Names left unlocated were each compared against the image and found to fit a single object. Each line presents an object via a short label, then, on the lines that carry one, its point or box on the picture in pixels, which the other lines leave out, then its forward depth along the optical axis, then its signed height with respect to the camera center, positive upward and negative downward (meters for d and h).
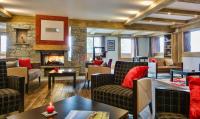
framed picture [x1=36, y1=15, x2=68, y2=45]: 5.69 +1.15
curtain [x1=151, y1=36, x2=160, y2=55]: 10.12 +0.94
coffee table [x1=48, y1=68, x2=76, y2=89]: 4.10 -0.49
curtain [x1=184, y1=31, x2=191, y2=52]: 7.05 +0.80
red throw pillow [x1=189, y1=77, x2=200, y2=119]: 1.27 -0.38
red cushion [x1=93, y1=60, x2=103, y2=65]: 4.94 -0.18
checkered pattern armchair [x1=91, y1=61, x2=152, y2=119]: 1.91 -0.52
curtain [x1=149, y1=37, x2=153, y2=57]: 10.63 +0.80
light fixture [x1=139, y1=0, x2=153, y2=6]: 4.10 +1.65
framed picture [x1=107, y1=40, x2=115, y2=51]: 10.19 +0.89
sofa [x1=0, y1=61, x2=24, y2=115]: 1.99 -0.53
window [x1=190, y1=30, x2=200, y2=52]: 6.67 +0.77
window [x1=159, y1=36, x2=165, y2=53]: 9.65 +0.96
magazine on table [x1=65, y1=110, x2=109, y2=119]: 1.30 -0.56
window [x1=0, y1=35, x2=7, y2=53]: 8.70 +0.91
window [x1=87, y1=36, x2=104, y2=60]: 9.96 +0.96
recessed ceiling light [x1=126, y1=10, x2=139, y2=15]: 5.03 +1.67
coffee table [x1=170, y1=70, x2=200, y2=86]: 4.03 -0.48
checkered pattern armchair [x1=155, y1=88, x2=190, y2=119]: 1.42 -0.50
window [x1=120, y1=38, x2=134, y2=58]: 10.60 +0.69
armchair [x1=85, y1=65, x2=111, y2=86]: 4.22 -0.39
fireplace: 6.20 -0.03
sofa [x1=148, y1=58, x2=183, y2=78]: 5.85 -0.39
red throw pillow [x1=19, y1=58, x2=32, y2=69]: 4.52 -0.18
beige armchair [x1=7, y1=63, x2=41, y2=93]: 3.65 -0.40
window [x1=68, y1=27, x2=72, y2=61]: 6.34 +0.49
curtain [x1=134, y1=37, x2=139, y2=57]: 10.63 +0.91
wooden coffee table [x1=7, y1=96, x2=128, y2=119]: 1.33 -0.56
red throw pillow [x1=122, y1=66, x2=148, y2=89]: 2.21 -0.28
